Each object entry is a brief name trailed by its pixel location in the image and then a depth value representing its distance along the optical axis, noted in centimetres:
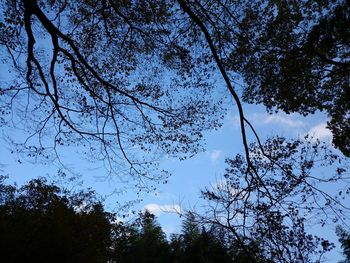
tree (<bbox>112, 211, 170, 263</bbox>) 2486
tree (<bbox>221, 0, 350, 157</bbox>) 788
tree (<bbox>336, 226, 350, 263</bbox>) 2540
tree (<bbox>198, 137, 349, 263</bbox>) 575
